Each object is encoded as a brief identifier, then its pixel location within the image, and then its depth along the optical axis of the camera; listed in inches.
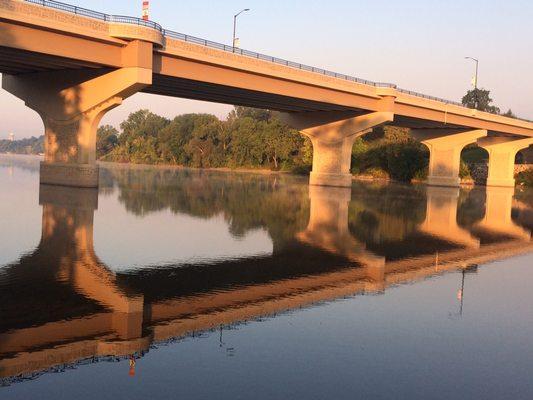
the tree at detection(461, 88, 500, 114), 7668.3
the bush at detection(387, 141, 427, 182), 3703.2
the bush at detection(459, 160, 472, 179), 3836.1
